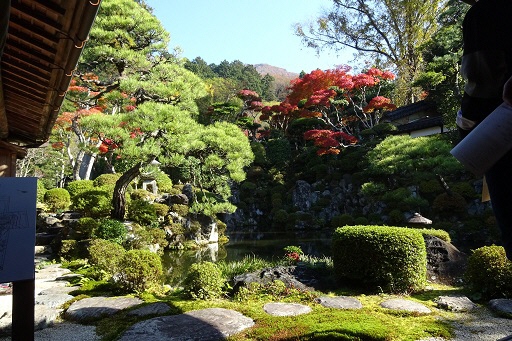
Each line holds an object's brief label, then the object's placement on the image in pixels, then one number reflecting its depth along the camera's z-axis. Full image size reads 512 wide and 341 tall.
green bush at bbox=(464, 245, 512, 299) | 5.33
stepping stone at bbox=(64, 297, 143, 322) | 4.65
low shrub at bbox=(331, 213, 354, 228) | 15.91
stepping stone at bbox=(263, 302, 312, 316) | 4.58
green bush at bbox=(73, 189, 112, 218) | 11.08
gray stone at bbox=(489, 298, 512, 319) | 4.67
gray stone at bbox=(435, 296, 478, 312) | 4.97
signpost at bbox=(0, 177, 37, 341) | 2.63
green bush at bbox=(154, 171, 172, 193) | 15.22
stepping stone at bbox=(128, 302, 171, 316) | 4.61
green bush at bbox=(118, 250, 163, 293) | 5.82
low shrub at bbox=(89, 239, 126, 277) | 7.19
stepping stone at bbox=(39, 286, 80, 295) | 5.76
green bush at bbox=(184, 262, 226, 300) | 5.44
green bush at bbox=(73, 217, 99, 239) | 9.81
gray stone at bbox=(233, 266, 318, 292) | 5.94
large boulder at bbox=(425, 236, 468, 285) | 7.35
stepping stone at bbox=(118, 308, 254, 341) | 3.69
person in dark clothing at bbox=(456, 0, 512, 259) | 1.64
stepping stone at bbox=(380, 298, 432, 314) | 4.80
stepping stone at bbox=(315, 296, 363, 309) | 4.97
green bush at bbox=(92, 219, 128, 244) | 9.62
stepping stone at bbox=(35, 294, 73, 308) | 5.16
